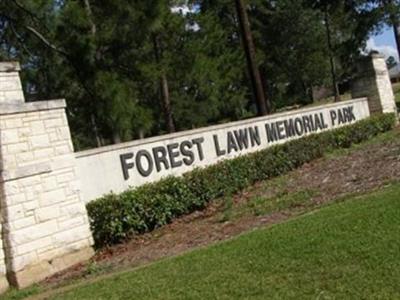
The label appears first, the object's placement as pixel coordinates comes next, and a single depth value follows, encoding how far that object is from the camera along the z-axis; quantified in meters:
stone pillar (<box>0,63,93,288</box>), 9.04
